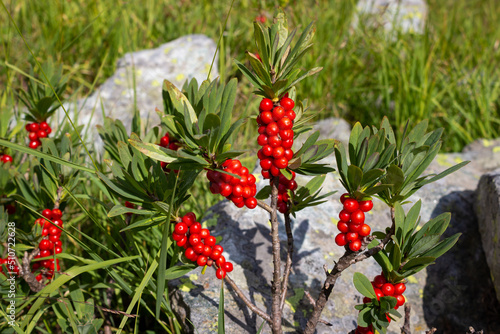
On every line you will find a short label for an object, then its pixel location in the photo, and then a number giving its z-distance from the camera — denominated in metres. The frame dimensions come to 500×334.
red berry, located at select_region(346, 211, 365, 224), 0.44
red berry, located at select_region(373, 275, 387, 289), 0.46
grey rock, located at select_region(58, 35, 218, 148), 0.86
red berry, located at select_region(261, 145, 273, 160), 0.43
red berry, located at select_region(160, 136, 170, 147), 0.52
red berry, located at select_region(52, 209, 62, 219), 0.52
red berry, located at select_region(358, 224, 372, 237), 0.44
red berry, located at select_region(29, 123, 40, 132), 0.57
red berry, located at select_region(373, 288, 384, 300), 0.45
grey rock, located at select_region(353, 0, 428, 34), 1.17
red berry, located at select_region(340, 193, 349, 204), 0.44
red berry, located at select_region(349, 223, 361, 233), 0.44
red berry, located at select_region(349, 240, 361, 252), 0.44
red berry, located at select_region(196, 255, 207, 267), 0.46
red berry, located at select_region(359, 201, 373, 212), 0.44
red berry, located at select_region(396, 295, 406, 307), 0.45
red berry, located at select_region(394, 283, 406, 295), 0.45
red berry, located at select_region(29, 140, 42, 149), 0.58
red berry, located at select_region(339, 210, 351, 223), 0.44
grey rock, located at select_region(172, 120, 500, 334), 0.53
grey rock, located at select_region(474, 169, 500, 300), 0.55
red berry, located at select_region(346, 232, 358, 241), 0.44
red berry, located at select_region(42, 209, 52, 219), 0.52
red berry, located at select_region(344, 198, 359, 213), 0.44
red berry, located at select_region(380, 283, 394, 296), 0.45
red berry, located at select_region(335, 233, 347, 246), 0.44
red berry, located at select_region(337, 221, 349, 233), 0.44
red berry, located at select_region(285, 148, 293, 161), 0.44
